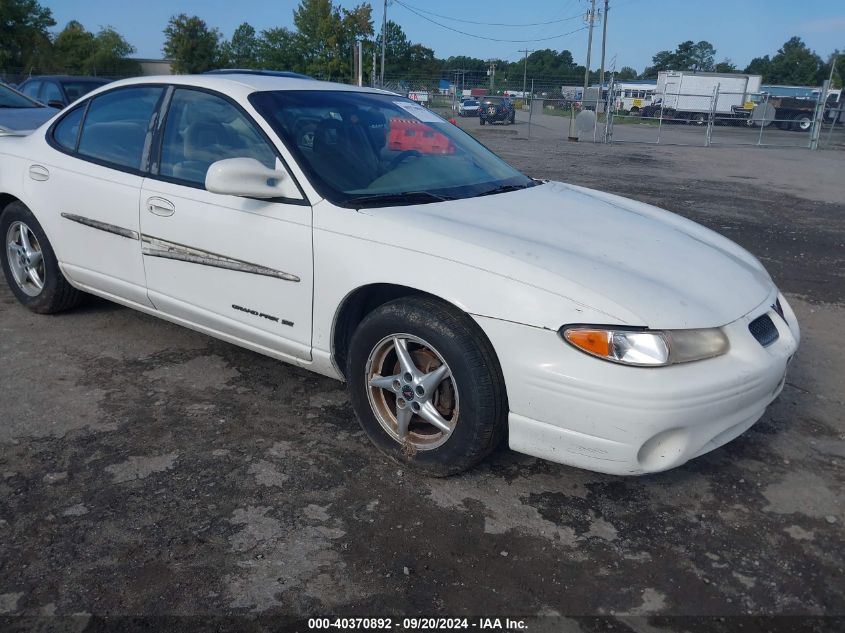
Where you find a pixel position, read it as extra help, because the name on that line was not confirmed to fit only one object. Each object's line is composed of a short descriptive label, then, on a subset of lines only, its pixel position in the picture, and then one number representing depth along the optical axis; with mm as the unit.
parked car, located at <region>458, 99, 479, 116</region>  39812
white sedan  2521
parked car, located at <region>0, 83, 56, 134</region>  7792
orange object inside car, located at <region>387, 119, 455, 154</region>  3680
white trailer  41875
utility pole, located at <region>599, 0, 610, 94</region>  42750
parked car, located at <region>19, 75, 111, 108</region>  12516
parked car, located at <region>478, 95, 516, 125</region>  32375
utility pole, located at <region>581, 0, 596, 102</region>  43969
